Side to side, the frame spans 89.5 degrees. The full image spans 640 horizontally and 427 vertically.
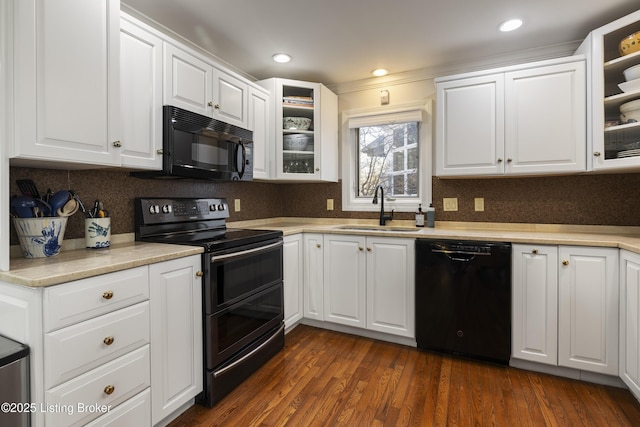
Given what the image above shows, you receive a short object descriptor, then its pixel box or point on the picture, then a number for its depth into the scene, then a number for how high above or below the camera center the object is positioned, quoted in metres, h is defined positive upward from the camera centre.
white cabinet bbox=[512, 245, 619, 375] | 1.93 -0.60
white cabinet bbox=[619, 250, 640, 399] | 1.70 -0.61
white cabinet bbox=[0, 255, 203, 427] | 1.14 -0.55
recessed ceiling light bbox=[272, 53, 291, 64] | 2.68 +1.29
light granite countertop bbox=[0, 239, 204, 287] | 1.15 -0.22
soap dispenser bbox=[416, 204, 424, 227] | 2.93 -0.08
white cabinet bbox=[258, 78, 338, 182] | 2.95 +0.73
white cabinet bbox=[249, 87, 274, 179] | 2.69 +0.71
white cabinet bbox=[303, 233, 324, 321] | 2.80 -0.58
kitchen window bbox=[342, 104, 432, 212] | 3.03 +0.54
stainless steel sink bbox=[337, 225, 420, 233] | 2.95 -0.17
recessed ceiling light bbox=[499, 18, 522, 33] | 2.17 +1.27
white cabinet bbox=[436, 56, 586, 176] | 2.24 +0.66
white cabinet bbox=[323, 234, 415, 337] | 2.47 -0.58
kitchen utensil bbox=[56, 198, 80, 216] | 1.62 +0.02
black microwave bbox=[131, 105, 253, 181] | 1.92 +0.42
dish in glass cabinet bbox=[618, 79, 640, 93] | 1.99 +0.78
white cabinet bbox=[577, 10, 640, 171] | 2.03 +0.71
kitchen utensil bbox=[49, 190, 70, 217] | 1.59 +0.06
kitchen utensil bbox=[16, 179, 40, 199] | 1.55 +0.11
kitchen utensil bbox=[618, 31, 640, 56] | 1.97 +1.03
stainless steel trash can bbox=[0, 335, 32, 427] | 1.07 -0.59
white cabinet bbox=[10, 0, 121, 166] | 1.26 +0.56
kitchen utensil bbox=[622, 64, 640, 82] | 1.99 +0.86
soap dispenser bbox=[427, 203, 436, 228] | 2.88 -0.06
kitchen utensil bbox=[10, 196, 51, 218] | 1.47 +0.02
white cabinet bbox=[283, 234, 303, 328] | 2.61 -0.57
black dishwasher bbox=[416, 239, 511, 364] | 2.17 -0.61
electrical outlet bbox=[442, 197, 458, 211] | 2.88 +0.06
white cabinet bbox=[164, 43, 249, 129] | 1.95 +0.83
